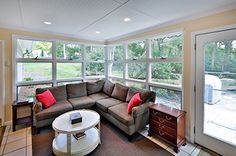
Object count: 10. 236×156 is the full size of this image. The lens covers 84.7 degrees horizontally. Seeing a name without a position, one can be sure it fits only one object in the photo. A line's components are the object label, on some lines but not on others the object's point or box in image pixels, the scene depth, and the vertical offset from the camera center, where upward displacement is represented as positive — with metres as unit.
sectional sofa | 2.68 -0.68
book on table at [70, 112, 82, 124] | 2.31 -0.75
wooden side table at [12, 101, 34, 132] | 2.94 -0.93
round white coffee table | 2.08 -1.12
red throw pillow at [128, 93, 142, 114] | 2.78 -0.56
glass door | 2.09 -0.26
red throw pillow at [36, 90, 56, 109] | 3.11 -0.53
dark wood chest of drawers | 2.30 -0.92
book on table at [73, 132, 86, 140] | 2.38 -1.09
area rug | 2.23 -1.29
